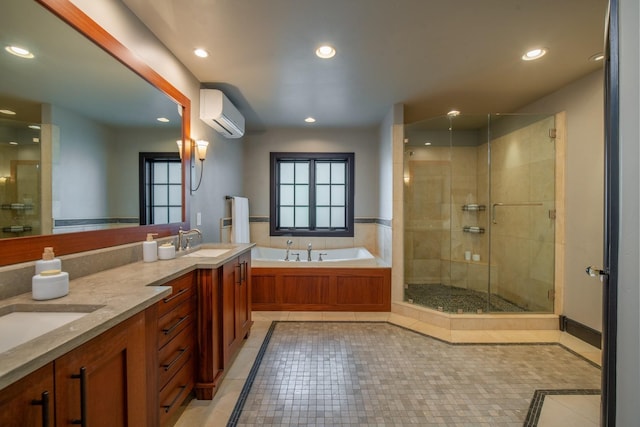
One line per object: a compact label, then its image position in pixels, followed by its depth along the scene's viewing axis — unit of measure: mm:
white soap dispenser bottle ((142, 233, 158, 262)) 1729
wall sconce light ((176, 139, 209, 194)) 2451
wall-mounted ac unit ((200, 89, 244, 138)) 2594
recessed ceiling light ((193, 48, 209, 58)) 2072
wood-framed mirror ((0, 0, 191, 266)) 1134
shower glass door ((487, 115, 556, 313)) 2875
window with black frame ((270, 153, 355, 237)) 4352
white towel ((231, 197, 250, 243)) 3467
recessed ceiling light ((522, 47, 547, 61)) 2078
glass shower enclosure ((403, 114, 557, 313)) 2961
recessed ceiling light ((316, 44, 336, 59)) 2034
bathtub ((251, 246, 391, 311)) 3176
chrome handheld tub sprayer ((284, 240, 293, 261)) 4137
